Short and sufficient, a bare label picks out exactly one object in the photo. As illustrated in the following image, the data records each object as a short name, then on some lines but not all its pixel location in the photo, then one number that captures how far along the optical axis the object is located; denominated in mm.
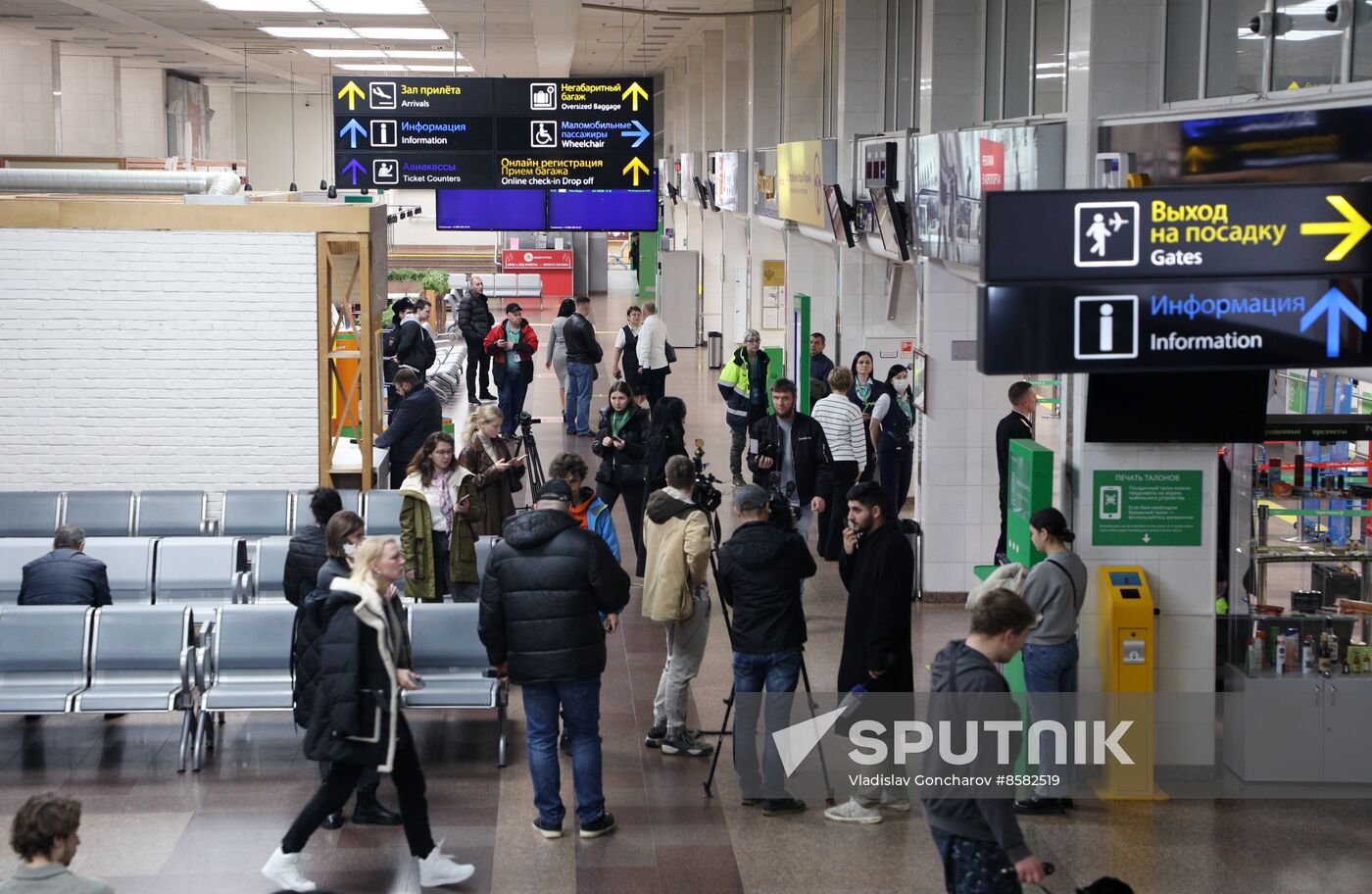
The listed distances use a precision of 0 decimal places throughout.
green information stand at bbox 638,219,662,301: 39750
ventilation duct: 17216
